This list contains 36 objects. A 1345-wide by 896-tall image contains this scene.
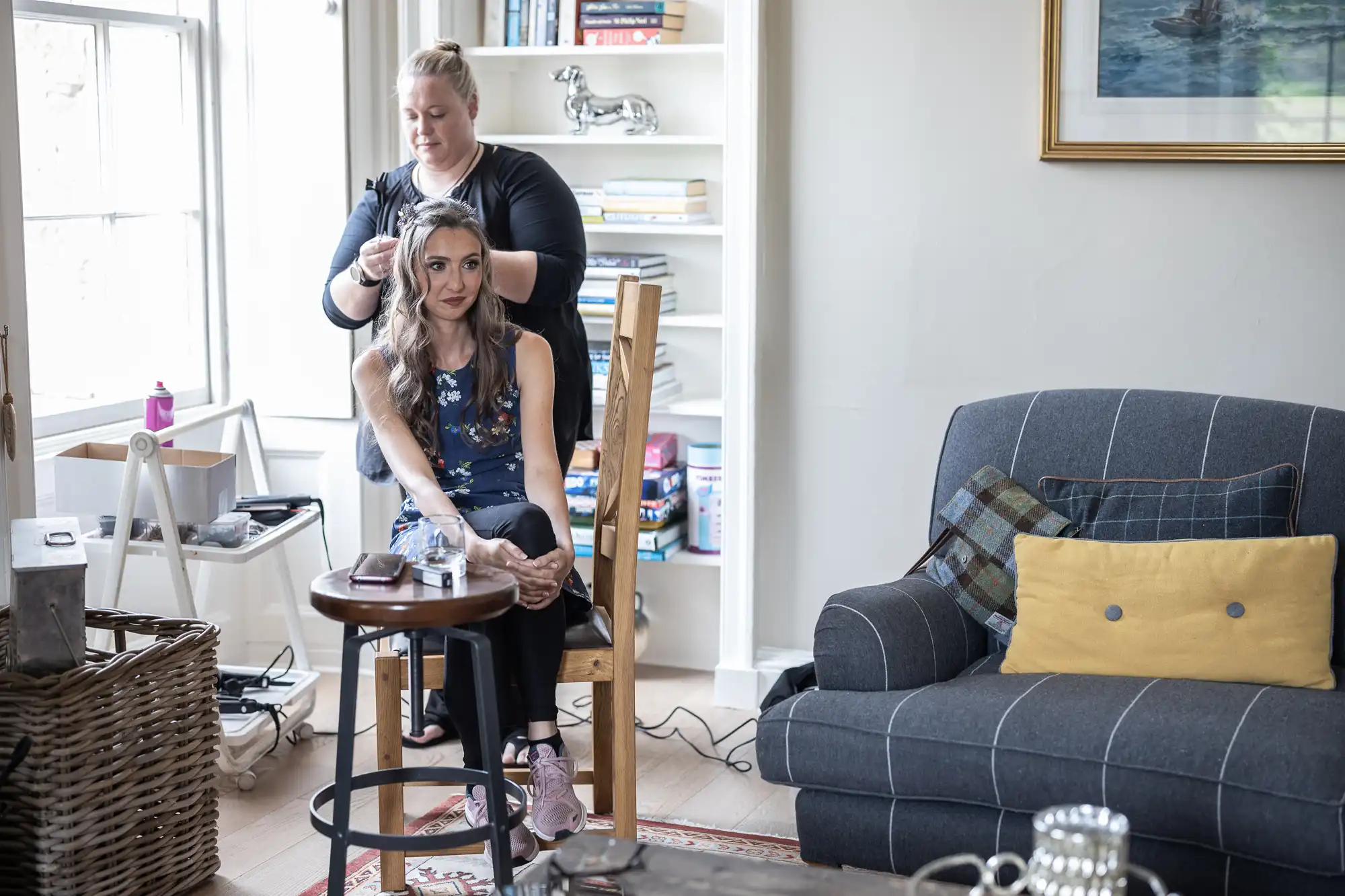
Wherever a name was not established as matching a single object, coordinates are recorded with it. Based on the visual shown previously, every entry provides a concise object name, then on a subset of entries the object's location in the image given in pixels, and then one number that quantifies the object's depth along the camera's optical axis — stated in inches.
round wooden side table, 77.2
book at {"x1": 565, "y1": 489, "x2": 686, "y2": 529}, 144.0
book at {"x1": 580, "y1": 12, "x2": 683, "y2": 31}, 141.7
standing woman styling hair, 113.2
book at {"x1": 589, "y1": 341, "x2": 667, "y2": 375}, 146.7
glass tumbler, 81.3
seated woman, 97.5
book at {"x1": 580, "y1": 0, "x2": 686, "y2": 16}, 141.6
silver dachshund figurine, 143.7
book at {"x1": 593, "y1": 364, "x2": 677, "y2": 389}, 146.1
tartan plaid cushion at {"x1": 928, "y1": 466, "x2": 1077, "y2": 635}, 103.4
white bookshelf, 135.0
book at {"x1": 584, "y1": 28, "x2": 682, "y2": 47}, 141.4
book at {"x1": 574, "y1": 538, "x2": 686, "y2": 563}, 143.9
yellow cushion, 93.4
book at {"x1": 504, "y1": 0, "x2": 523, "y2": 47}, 145.4
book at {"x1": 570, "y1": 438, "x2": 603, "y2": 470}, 148.3
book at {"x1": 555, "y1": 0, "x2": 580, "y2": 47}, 144.3
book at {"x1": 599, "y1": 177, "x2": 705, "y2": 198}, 141.4
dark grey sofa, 82.1
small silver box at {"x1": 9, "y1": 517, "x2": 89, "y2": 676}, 87.2
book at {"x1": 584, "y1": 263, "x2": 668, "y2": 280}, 144.8
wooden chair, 95.4
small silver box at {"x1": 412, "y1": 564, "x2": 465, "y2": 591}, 80.6
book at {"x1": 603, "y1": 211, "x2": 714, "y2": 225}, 141.7
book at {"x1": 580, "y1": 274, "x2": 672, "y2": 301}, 144.5
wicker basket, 87.7
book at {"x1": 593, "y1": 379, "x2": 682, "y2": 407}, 145.2
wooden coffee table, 66.2
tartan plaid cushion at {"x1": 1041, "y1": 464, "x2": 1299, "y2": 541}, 99.7
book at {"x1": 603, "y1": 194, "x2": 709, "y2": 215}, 141.5
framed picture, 120.2
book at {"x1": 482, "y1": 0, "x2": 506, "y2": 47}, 146.3
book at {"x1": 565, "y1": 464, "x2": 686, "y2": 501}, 145.2
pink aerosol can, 123.6
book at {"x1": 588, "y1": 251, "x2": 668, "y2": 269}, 145.2
